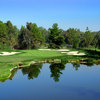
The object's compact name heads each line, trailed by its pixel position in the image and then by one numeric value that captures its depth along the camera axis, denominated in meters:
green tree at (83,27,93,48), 86.28
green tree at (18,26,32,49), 71.56
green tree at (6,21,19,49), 79.69
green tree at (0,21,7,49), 71.94
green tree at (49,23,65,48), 72.53
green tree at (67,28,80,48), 101.00
